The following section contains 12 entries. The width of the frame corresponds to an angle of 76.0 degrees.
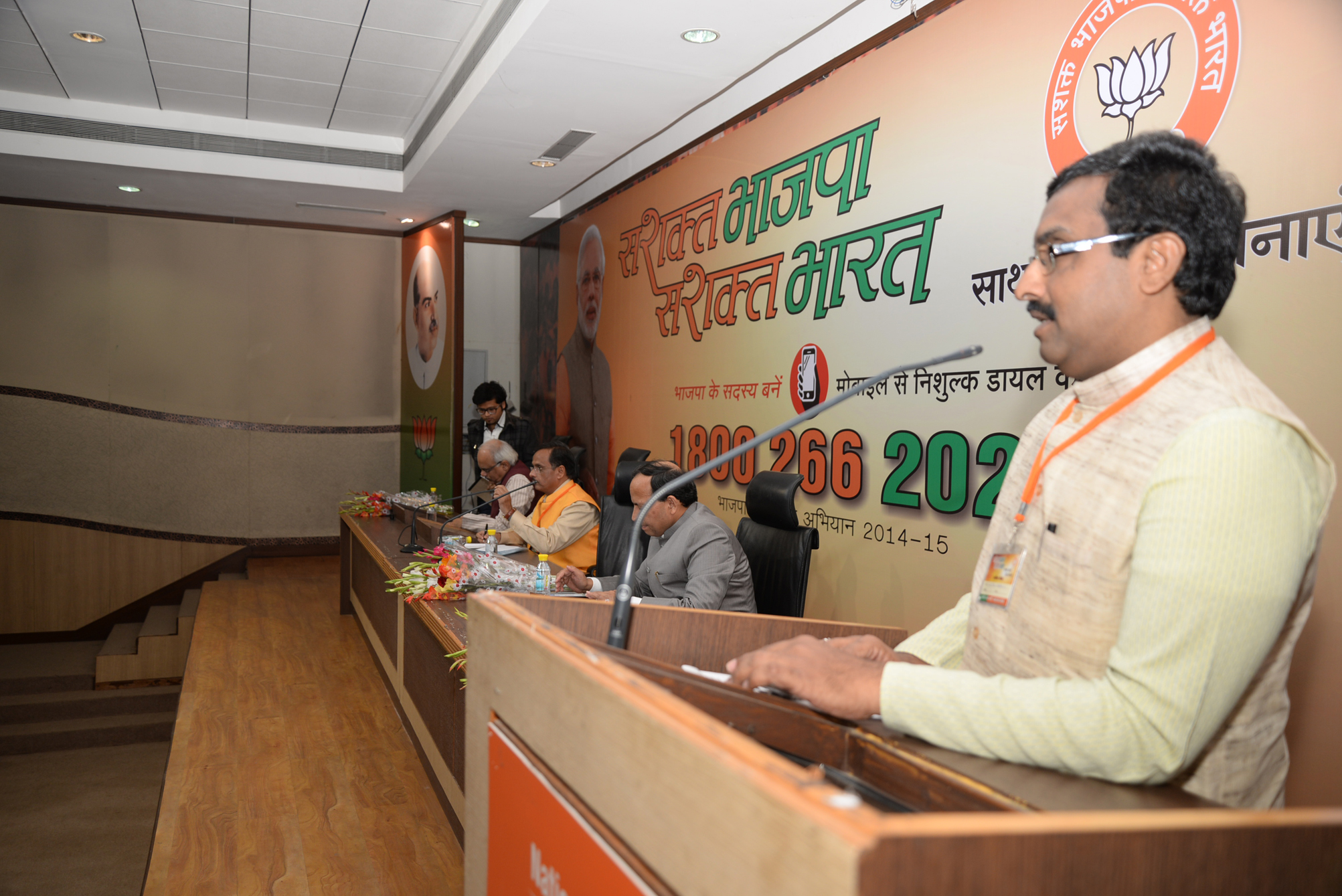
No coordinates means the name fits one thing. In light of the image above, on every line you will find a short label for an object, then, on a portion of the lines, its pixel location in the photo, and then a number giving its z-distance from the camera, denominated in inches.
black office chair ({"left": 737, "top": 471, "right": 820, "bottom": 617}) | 105.4
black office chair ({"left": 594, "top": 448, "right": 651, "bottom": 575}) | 154.3
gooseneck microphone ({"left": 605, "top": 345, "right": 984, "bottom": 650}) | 44.8
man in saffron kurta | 163.6
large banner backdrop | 69.0
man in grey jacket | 108.0
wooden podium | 20.5
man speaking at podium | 32.2
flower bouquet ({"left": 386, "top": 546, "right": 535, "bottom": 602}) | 118.4
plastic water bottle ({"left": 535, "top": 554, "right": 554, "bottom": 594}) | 115.9
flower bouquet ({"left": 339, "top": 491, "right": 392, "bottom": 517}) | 221.9
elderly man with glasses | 199.5
